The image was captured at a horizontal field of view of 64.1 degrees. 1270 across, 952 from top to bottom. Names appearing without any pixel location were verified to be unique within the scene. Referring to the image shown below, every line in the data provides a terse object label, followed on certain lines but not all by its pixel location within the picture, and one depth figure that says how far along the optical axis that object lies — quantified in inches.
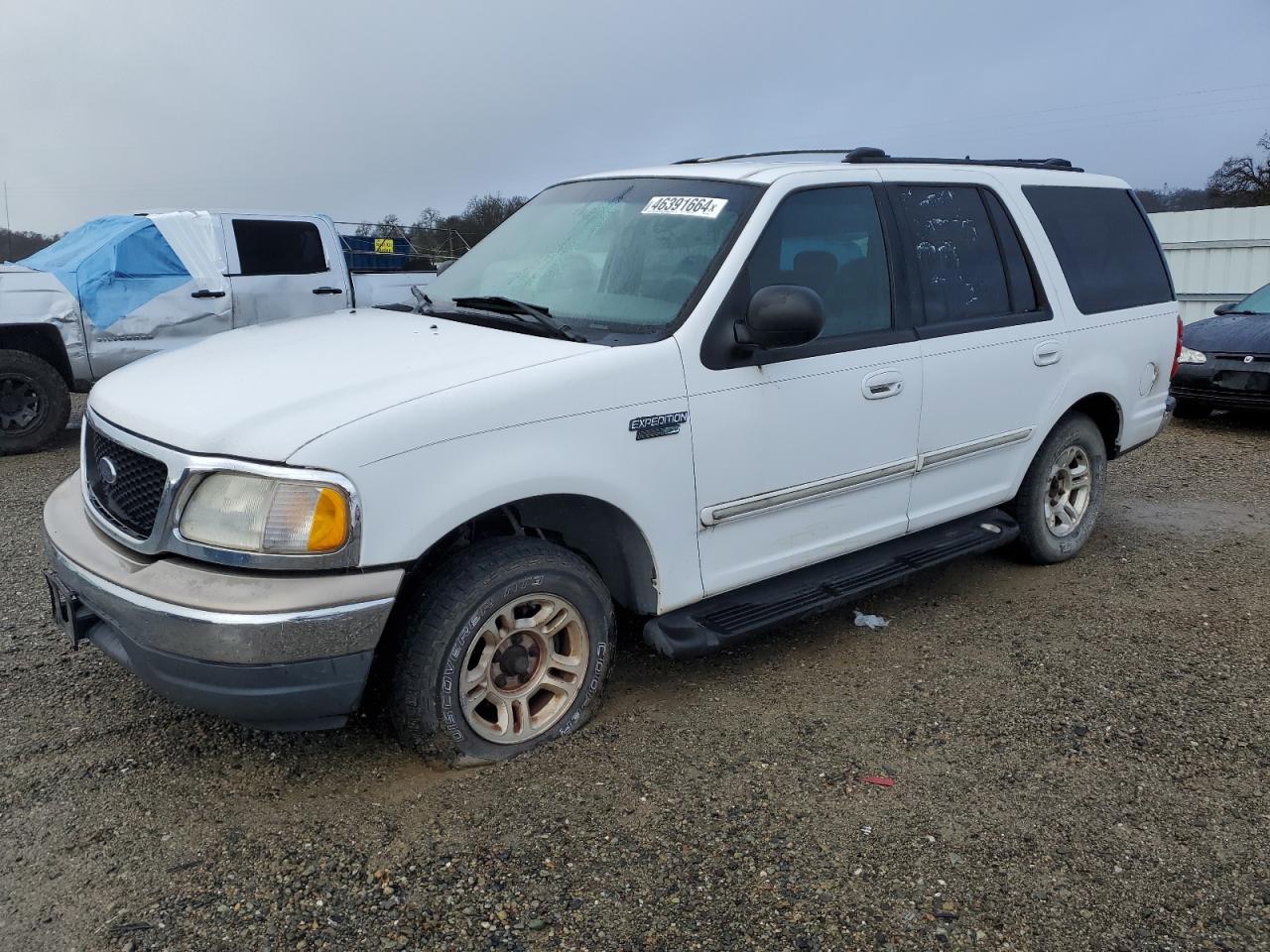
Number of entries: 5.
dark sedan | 336.8
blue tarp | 315.6
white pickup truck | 309.4
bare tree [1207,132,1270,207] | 1130.7
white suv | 107.0
